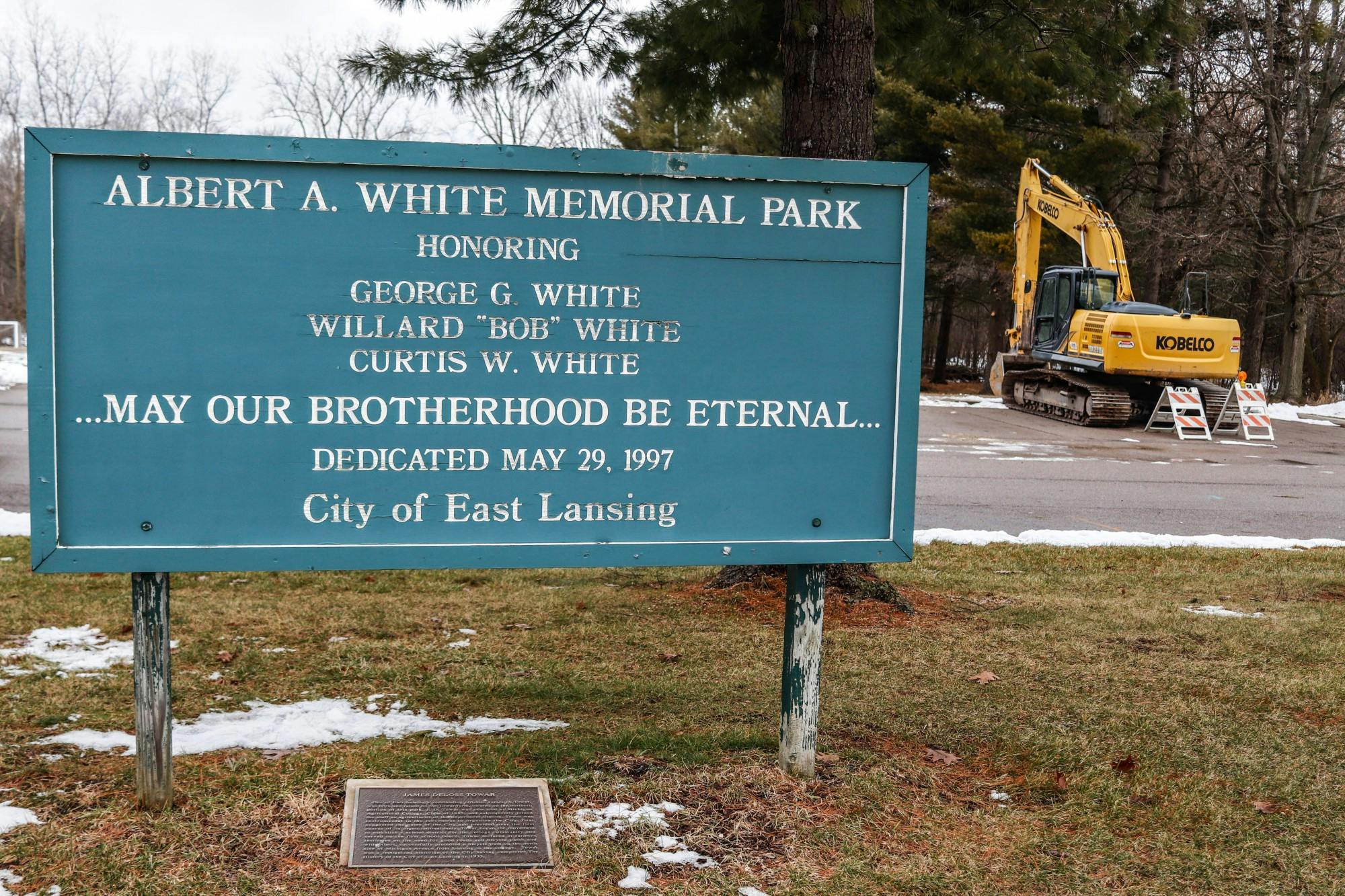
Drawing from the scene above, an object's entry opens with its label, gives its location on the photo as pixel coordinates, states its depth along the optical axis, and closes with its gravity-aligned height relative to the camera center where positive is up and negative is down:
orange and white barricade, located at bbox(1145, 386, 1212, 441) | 19.80 -1.04
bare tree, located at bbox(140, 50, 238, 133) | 53.38 +9.41
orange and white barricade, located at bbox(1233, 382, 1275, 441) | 20.19 -0.91
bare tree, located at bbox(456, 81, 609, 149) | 42.16 +7.64
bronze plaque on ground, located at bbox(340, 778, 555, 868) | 3.26 -1.43
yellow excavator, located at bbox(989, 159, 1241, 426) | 20.25 +0.30
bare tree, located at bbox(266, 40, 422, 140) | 51.03 +9.36
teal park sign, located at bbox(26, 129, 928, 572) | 3.20 -0.07
